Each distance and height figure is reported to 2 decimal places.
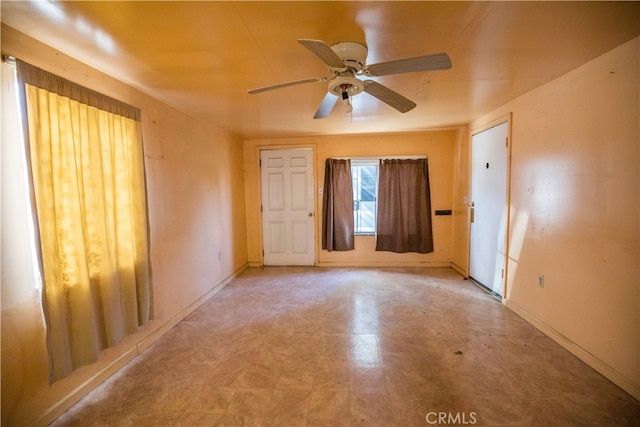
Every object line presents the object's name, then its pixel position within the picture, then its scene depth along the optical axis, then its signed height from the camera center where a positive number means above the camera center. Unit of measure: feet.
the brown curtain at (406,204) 14.23 -0.64
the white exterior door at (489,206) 10.11 -0.66
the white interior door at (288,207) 15.11 -0.71
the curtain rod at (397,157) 14.30 +1.81
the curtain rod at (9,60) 4.57 +2.34
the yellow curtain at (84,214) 4.92 -0.32
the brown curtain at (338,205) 14.58 -0.64
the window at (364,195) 14.79 -0.13
